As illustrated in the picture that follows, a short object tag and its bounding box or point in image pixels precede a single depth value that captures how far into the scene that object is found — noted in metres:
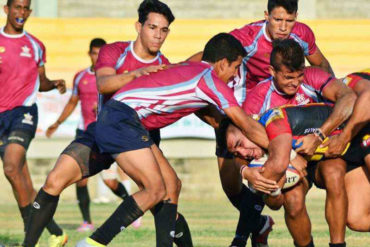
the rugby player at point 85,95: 25.67
